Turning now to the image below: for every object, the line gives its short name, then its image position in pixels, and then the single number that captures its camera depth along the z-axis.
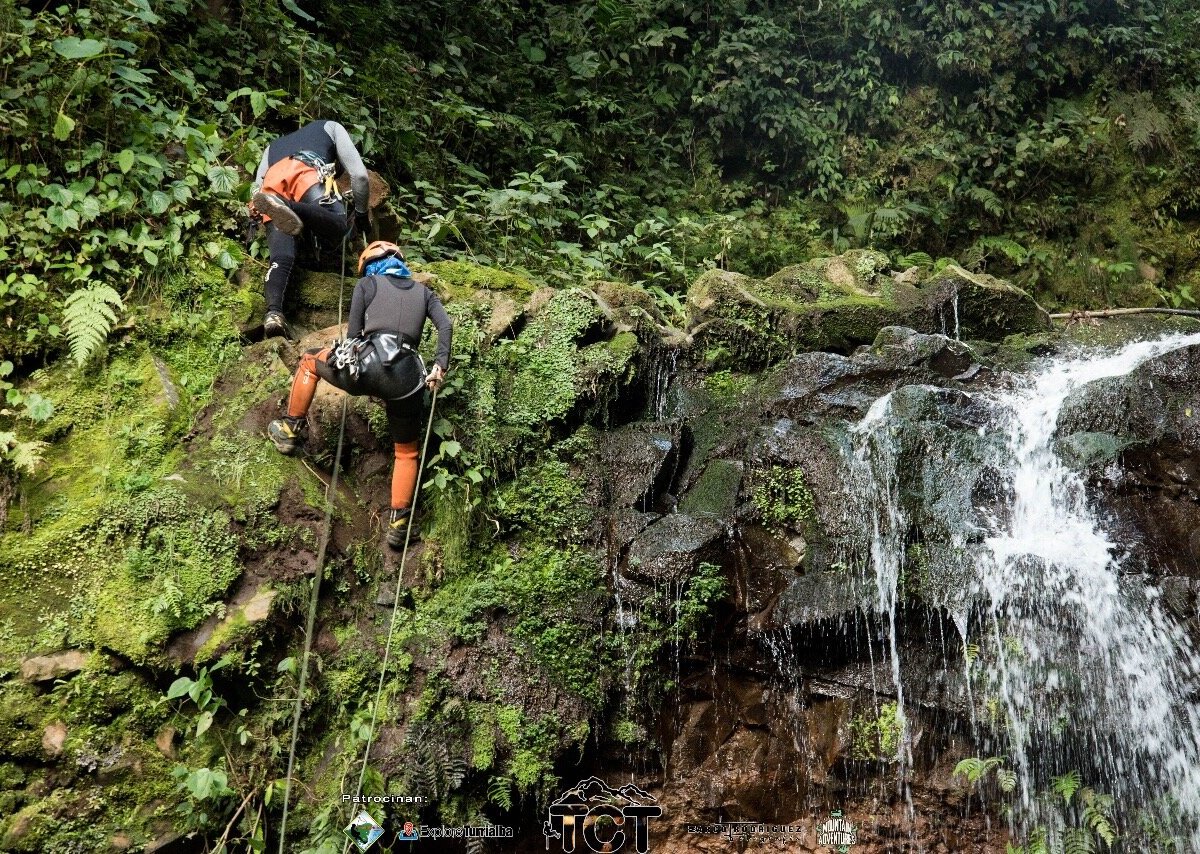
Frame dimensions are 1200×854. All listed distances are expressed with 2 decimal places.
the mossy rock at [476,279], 7.07
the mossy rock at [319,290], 6.84
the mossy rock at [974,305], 8.09
